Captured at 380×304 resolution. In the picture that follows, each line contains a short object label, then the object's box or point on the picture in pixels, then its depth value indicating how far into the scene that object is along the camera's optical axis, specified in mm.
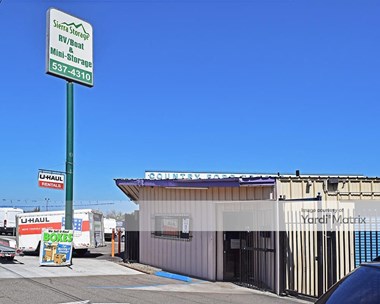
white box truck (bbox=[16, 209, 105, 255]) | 22844
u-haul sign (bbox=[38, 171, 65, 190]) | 14297
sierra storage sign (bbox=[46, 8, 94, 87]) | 15273
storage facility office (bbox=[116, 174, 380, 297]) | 12188
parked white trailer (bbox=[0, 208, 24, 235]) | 44844
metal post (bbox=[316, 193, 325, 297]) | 10984
